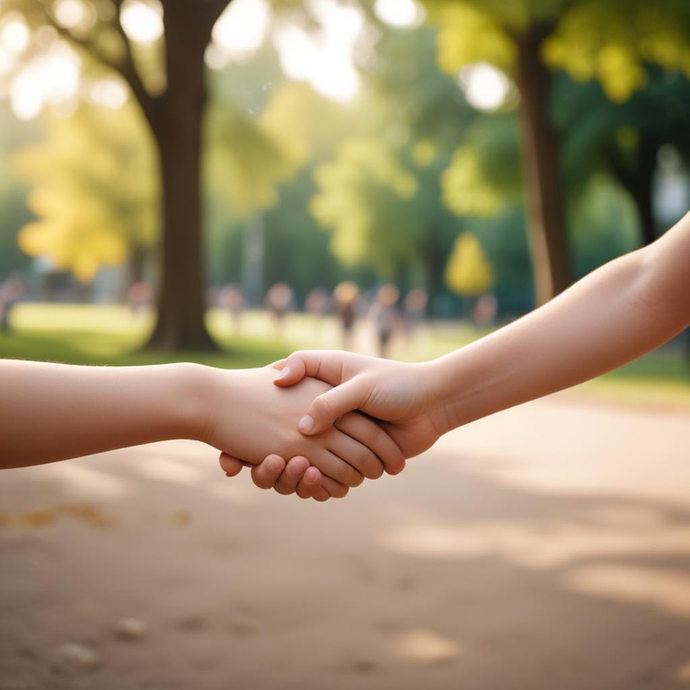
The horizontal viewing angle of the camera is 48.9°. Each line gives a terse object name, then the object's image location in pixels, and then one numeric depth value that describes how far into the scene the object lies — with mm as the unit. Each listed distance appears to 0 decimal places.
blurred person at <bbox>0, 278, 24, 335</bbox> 11836
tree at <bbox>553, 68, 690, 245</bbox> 19719
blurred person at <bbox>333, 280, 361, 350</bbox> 15197
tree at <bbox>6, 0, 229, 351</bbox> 13633
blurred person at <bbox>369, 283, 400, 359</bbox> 13594
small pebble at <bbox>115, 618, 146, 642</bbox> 3025
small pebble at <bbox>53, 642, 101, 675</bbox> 2779
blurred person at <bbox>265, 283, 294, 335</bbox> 23031
